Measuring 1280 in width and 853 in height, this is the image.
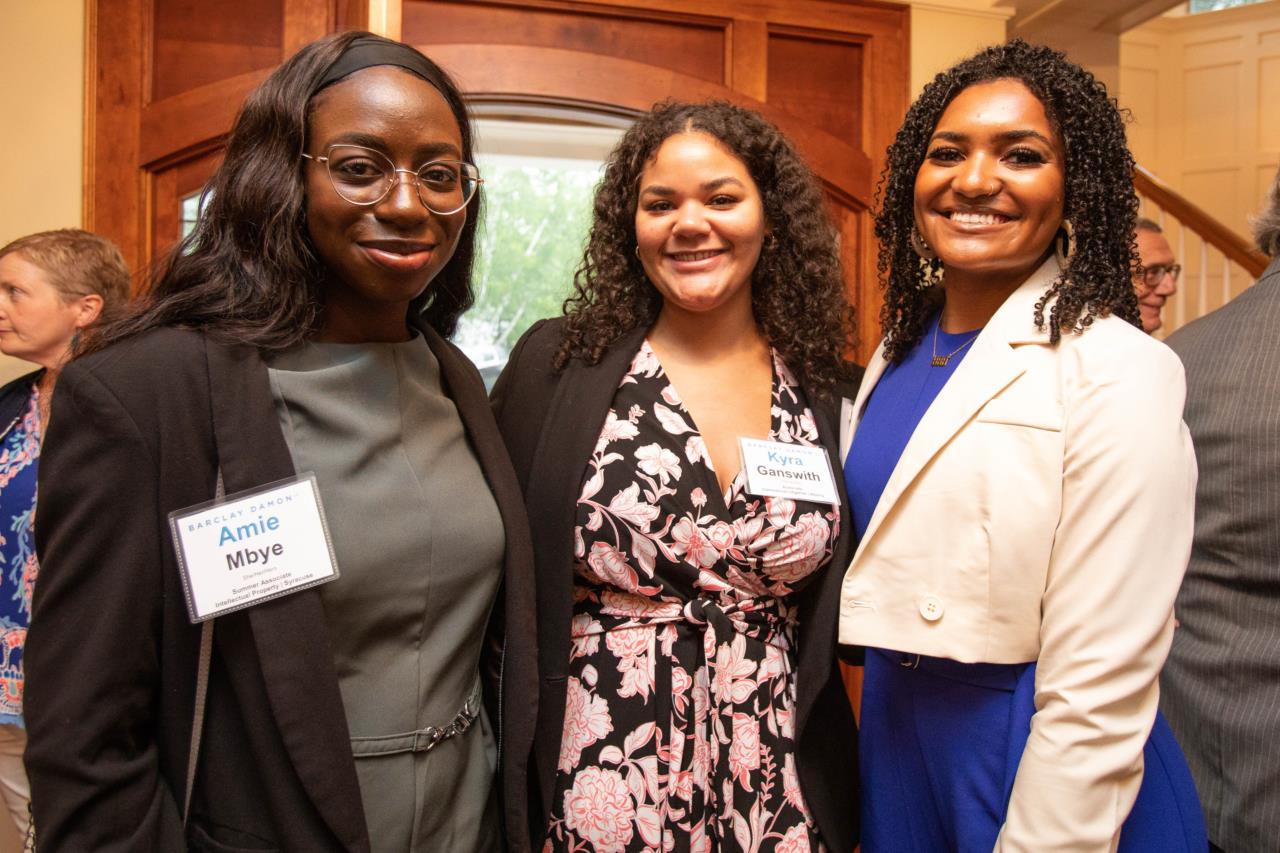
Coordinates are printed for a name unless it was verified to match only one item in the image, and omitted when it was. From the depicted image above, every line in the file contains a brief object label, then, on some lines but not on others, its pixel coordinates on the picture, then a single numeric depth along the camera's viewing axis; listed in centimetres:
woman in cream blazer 118
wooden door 258
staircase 477
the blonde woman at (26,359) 226
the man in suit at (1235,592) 144
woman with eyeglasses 97
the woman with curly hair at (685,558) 151
